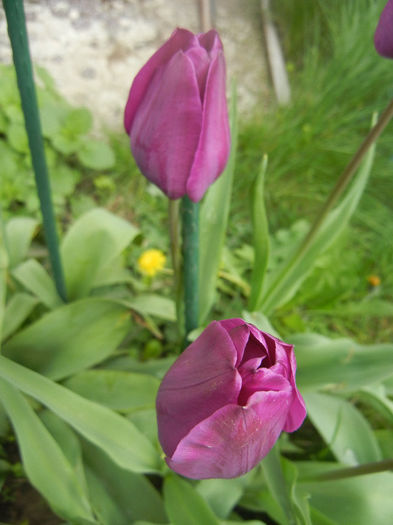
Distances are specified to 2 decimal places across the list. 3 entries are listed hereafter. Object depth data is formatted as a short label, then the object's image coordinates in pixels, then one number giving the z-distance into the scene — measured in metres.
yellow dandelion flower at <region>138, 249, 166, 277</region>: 0.40
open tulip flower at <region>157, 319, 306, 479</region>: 0.13
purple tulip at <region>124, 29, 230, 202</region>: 0.15
